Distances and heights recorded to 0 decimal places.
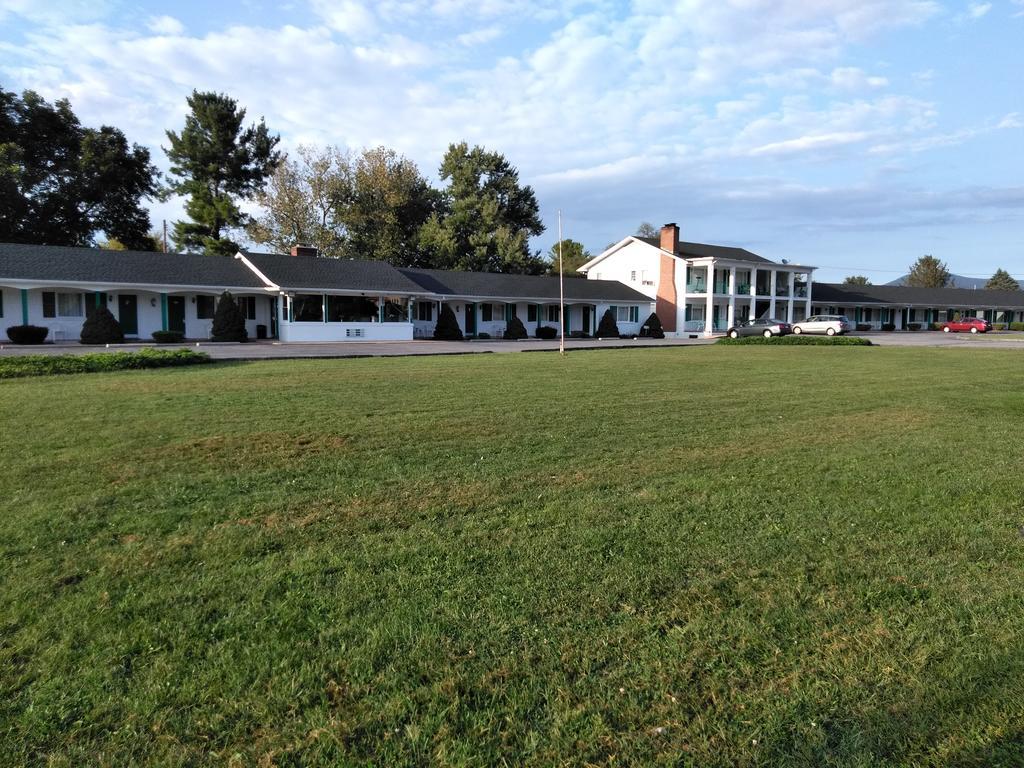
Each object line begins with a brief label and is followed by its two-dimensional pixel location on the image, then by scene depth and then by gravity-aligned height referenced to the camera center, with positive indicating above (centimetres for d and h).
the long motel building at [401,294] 3012 +297
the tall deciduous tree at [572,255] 7638 +1089
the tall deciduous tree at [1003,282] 10981 +1000
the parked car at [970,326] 5628 +138
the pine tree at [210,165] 4856 +1338
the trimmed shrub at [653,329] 4769 +95
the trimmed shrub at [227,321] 3106 +102
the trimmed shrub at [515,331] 4141 +71
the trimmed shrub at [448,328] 3831 +83
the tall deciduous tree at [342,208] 5197 +1071
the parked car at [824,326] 4594 +114
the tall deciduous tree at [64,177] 4269 +1137
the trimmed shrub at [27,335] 2700 +33
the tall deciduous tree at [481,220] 5497 +1072
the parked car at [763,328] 4472 +94
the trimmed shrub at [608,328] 4619 +99
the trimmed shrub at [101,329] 2792 +59
